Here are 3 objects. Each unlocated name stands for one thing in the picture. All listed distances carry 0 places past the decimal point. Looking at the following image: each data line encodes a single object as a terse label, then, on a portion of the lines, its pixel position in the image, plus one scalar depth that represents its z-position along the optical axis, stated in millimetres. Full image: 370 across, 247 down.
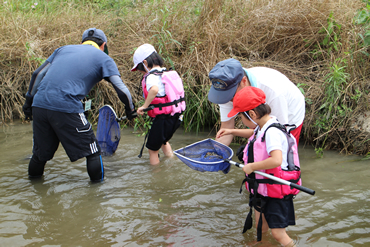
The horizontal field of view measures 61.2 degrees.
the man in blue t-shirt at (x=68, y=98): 3707
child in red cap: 2471
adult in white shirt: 2754
